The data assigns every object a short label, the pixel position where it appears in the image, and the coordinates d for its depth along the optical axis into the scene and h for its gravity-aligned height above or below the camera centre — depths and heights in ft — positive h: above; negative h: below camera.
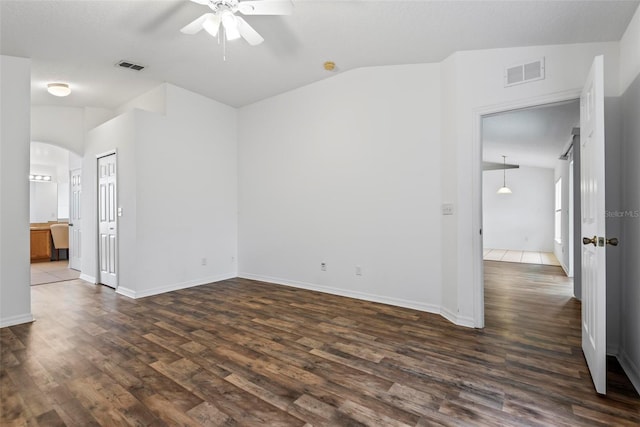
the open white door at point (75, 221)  20.85 -0.41
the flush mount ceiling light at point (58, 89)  14.39 +5.86
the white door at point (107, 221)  15.61 -0.33
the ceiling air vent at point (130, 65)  12.70 +6.22
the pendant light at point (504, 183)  31.89 +3.23
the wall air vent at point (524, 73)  9.45 +4.34
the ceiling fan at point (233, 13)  7.64 +5.14
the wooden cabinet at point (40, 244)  24.91 -2.36
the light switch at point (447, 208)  11.02 +0.17
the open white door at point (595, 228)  6.43 -0.33
